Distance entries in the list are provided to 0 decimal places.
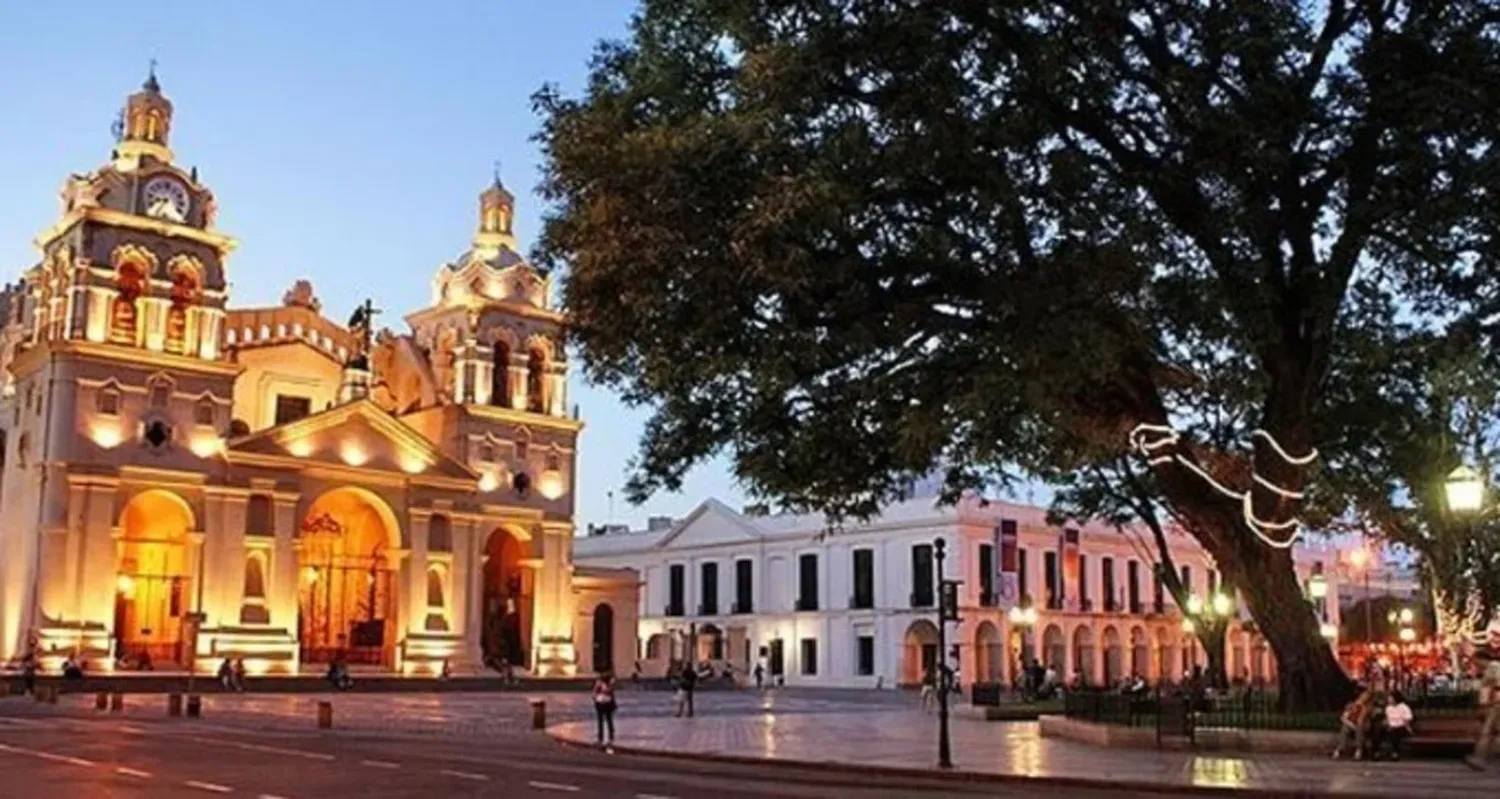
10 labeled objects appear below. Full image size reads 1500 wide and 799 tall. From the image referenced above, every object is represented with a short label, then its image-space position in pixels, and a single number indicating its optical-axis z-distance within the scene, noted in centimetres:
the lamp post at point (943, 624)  2117
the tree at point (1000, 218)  1947
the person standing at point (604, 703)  2775
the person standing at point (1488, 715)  2003
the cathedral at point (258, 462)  5256
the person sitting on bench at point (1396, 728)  2098
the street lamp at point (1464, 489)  1848
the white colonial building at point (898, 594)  6894
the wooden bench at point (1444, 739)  2119
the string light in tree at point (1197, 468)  2311
